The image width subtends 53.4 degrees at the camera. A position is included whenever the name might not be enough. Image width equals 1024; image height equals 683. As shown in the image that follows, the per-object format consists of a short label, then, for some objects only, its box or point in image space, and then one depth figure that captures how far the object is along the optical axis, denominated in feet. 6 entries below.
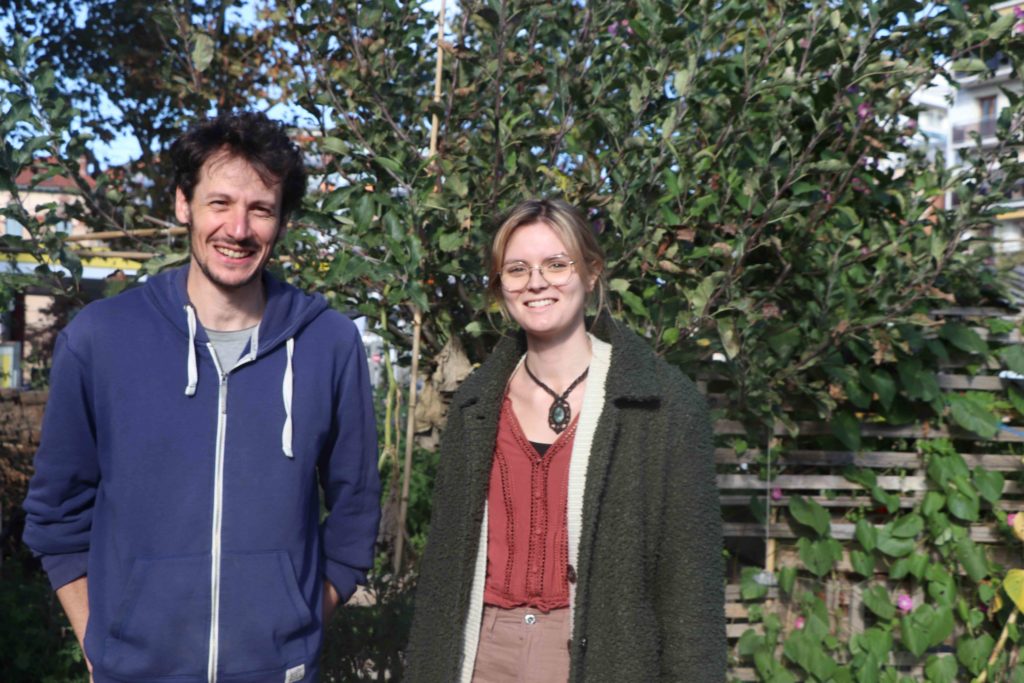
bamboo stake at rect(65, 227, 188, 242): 10.83
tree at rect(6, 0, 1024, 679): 9.96
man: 6.73
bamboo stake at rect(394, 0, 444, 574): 10.43
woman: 7.05
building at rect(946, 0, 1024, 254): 206.33
